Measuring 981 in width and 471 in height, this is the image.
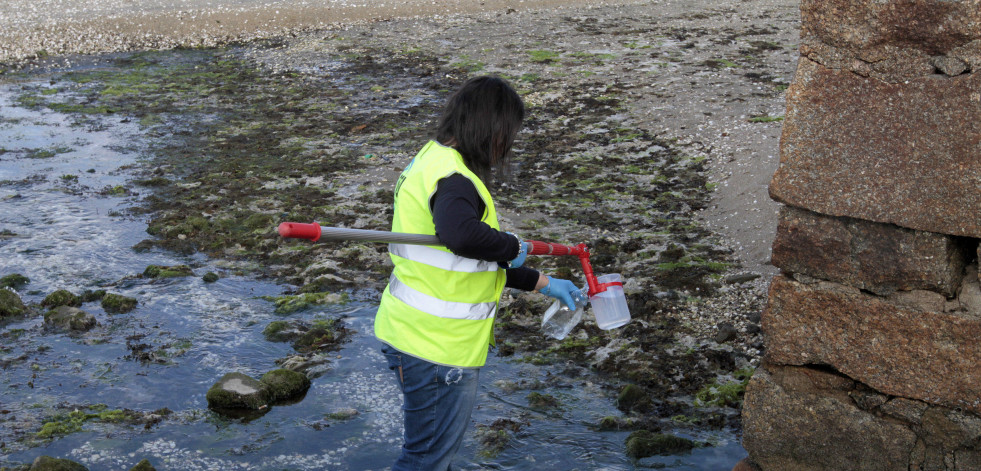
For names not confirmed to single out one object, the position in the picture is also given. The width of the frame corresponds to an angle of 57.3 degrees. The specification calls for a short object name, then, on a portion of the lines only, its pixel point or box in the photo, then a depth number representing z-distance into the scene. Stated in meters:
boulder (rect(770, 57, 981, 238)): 3.31
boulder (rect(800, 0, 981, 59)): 3.24
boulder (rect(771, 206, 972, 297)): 3.49
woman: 3.50
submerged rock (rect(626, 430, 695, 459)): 4.91
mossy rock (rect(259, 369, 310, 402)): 5.73
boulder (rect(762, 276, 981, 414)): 3.47
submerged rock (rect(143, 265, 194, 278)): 7.71
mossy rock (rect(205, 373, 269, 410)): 5.58
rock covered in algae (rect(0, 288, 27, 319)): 6.90
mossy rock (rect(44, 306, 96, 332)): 6.73
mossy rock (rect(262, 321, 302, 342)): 6.61
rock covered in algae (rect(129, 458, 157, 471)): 4.71
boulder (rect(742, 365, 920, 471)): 3.74
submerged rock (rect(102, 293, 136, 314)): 7.05
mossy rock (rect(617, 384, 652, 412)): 5.40
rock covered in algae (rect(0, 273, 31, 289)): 7.50
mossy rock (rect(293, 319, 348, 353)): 6.45
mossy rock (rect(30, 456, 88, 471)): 4.62
